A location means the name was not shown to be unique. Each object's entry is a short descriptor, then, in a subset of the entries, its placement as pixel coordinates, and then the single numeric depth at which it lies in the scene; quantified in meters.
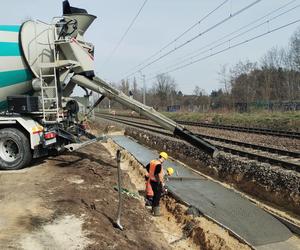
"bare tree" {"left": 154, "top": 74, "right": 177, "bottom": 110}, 92.71
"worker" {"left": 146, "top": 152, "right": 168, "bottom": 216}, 9.59
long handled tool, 7.51
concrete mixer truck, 11.67
